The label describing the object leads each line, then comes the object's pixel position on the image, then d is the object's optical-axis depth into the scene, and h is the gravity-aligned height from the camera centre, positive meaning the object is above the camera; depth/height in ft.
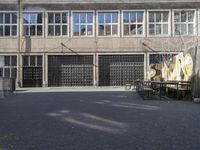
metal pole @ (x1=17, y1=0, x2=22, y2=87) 75.21 +7.81
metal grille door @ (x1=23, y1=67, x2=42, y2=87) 75.63 -0.70
